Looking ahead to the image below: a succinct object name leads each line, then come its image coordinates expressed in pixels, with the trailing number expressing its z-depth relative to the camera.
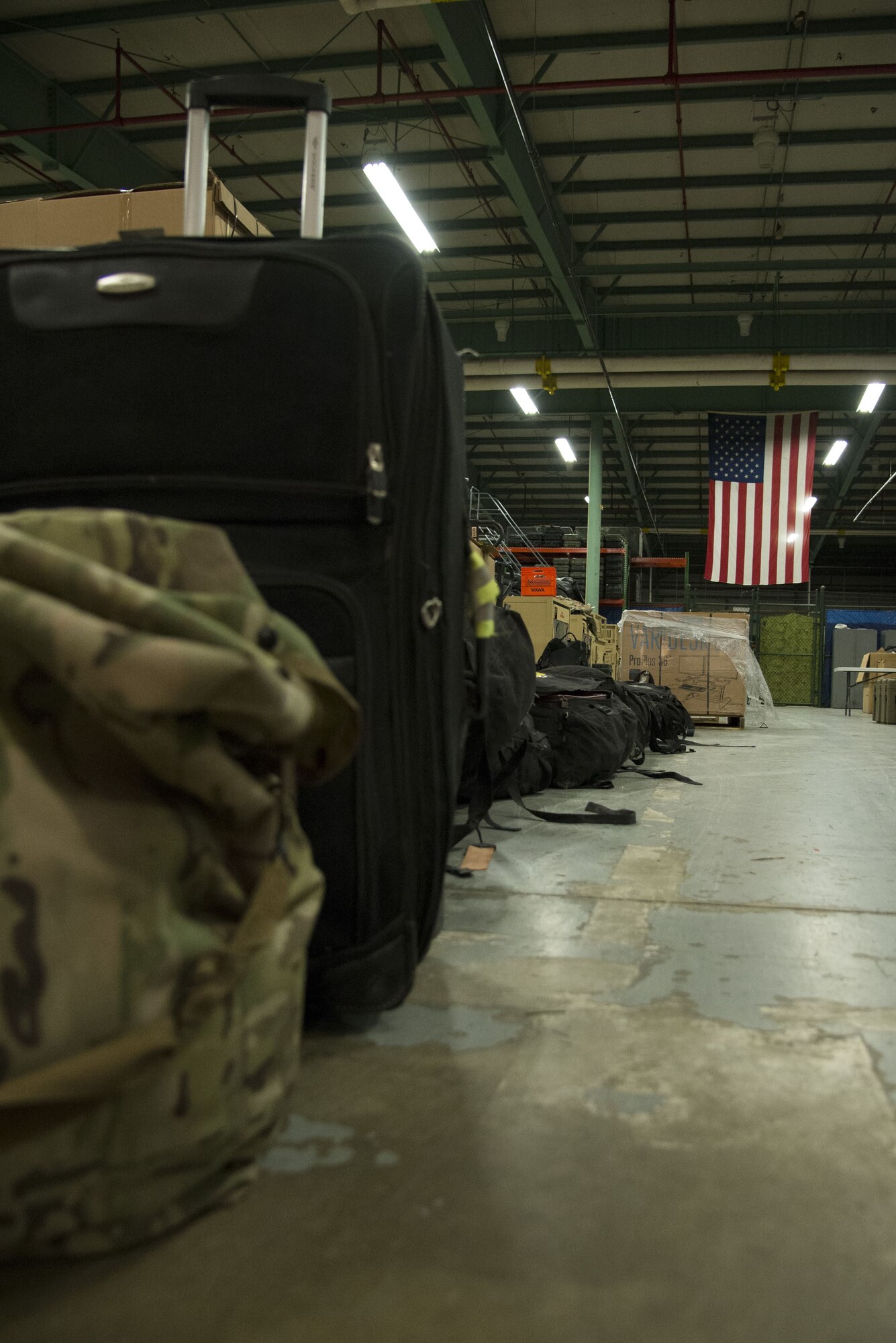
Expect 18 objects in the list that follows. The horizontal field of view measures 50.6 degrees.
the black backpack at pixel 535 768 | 3.13
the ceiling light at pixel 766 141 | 6.34
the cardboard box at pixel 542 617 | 6.23
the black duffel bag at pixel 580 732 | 3.43
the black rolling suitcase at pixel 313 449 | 0.99
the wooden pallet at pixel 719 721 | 7.63
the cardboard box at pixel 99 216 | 1.97
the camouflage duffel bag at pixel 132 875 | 0.58
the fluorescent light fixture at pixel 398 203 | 5.71
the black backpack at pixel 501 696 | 1.70
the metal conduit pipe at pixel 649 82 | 5.40
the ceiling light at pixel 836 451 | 12.38
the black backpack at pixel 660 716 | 4.89
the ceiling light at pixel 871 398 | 9.59
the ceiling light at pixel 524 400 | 10.38
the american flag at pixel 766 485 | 9.50
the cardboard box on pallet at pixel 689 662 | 7.50
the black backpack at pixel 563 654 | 5.42
